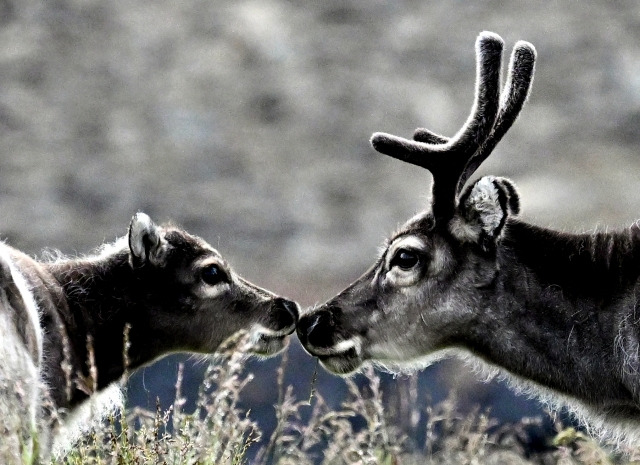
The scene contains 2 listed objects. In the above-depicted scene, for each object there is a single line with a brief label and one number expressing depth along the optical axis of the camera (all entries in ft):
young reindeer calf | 61.77
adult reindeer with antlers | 54.85
